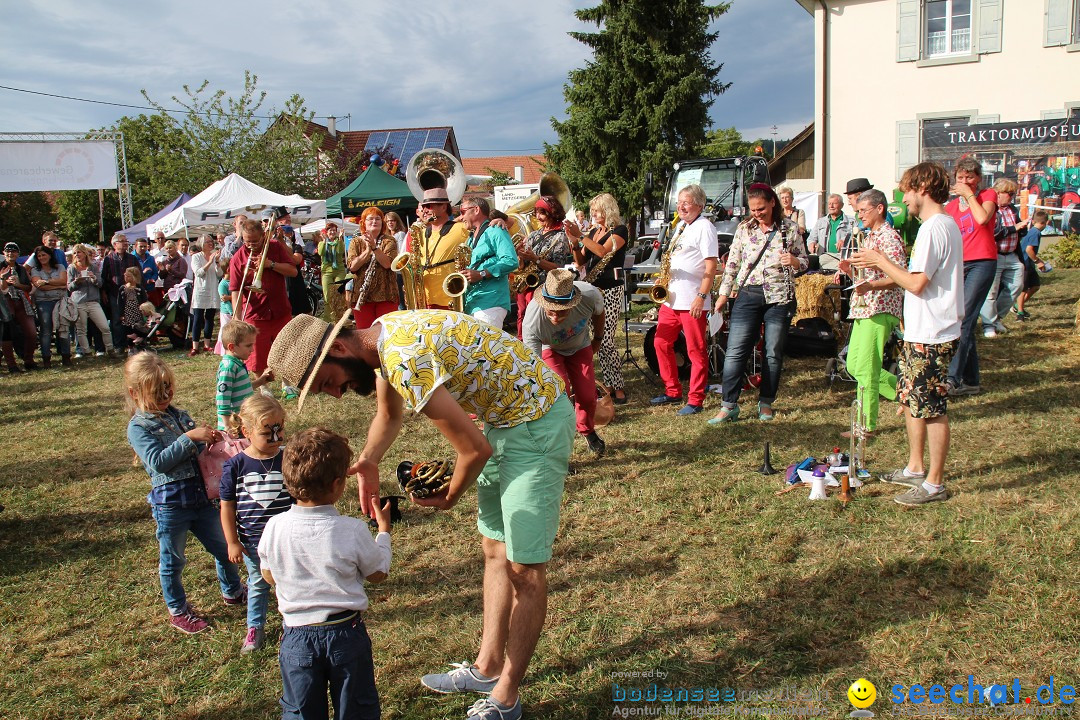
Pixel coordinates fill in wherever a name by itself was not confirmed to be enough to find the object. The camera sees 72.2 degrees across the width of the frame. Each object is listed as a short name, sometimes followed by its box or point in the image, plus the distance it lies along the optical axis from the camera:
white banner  21.31
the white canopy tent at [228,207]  15.01
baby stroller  11.56
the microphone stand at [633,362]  7.61
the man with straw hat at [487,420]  2.29
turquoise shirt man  5.89
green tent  16.77
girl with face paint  2.99
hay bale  7.41
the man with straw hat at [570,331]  4.85
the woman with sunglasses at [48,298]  10.70
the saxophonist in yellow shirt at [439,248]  6.40
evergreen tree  23.62
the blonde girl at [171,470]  3.27
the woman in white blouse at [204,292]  11.04
